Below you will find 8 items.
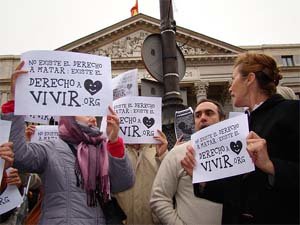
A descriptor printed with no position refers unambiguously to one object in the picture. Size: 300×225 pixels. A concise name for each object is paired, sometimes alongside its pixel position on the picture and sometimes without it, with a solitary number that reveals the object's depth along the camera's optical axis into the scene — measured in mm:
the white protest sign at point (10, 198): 1962
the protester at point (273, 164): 1254
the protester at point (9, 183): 2009
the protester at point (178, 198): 1782
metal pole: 3034
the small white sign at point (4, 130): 1679
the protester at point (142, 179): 2083
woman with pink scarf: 1656
